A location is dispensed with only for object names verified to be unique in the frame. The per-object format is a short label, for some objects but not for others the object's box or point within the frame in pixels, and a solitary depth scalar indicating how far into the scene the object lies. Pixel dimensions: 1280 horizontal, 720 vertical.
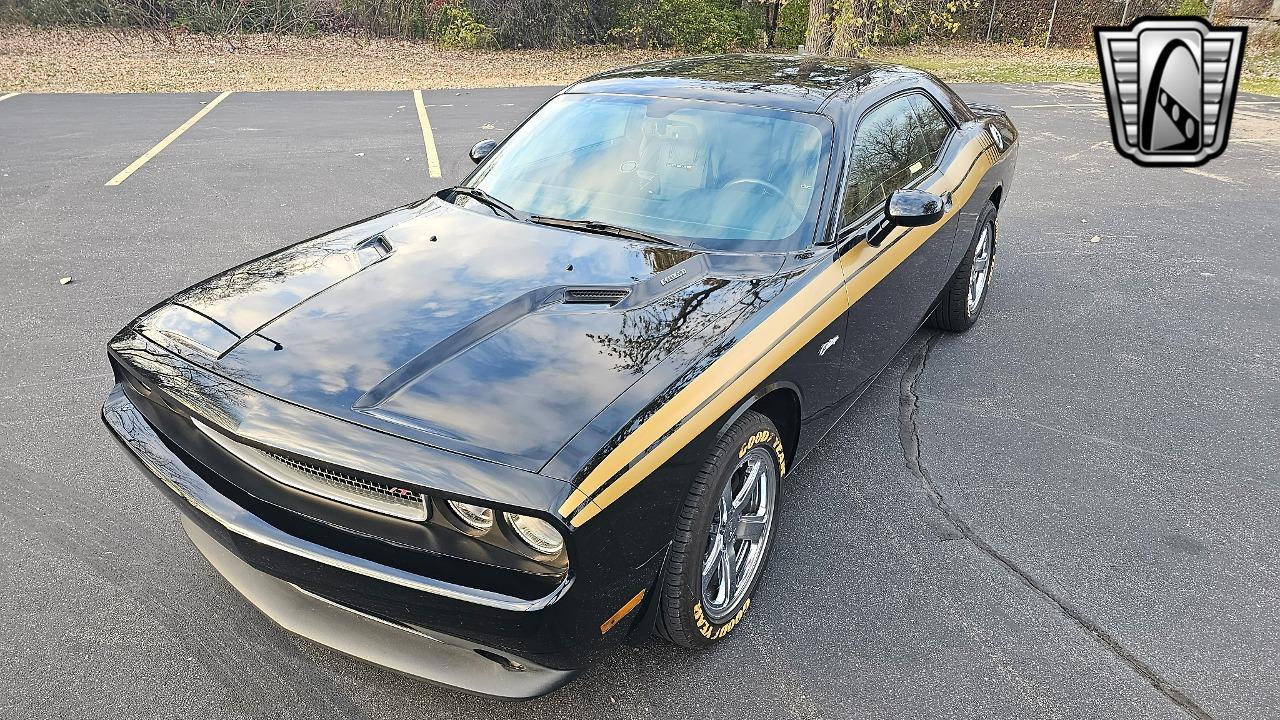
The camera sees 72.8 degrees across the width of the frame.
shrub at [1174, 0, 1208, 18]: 20.19
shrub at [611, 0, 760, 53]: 19.16
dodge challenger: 2.03
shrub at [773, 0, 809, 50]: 20.36
